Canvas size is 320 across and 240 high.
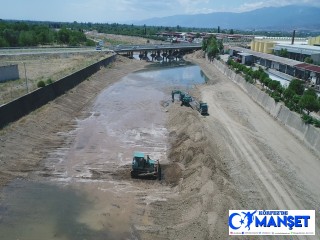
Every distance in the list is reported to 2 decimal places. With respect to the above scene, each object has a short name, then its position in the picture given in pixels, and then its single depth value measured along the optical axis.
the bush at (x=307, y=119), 29.53
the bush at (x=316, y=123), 28.63
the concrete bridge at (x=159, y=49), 91.36
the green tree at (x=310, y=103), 30.64
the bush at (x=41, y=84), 38.50
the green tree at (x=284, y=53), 66.06
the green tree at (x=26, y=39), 87.99
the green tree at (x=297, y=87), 37.78
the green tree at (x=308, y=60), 54.62
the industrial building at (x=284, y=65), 45.75
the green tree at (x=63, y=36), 101.25
